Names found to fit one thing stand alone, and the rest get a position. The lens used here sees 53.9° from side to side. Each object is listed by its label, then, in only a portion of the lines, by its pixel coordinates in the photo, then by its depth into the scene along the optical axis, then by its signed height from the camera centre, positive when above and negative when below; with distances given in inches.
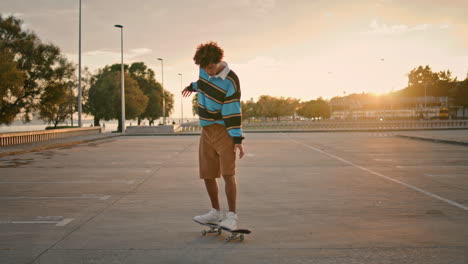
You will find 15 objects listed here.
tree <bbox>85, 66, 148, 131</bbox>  2309.3 +97.4
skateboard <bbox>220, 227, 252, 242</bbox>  188.4 -48.7
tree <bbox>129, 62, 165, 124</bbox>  3024.1 +200.7
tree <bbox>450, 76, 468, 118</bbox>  4315.9 +194.9
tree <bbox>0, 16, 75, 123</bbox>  1354.6 +161.6
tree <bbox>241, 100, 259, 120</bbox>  5442.9 +81.2
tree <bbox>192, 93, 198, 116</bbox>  5235.7 +152.7
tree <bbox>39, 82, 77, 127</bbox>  1398.9 +61.1
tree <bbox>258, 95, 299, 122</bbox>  5083.7 +101.0
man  187.2 -1.0
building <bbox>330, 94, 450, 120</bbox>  5064.0 +120.5
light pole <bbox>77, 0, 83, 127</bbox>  1310.9 +128.5
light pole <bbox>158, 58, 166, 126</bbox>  2757.1 +282.5
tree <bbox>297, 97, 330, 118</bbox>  5492.1 +81.8
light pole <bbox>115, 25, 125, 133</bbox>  1694.9 +156.6
